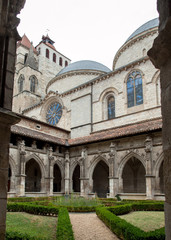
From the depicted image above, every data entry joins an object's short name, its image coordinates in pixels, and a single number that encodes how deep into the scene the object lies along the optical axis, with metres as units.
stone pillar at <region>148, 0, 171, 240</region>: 2.73
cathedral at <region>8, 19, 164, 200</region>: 17.56
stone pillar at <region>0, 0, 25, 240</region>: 3.66
